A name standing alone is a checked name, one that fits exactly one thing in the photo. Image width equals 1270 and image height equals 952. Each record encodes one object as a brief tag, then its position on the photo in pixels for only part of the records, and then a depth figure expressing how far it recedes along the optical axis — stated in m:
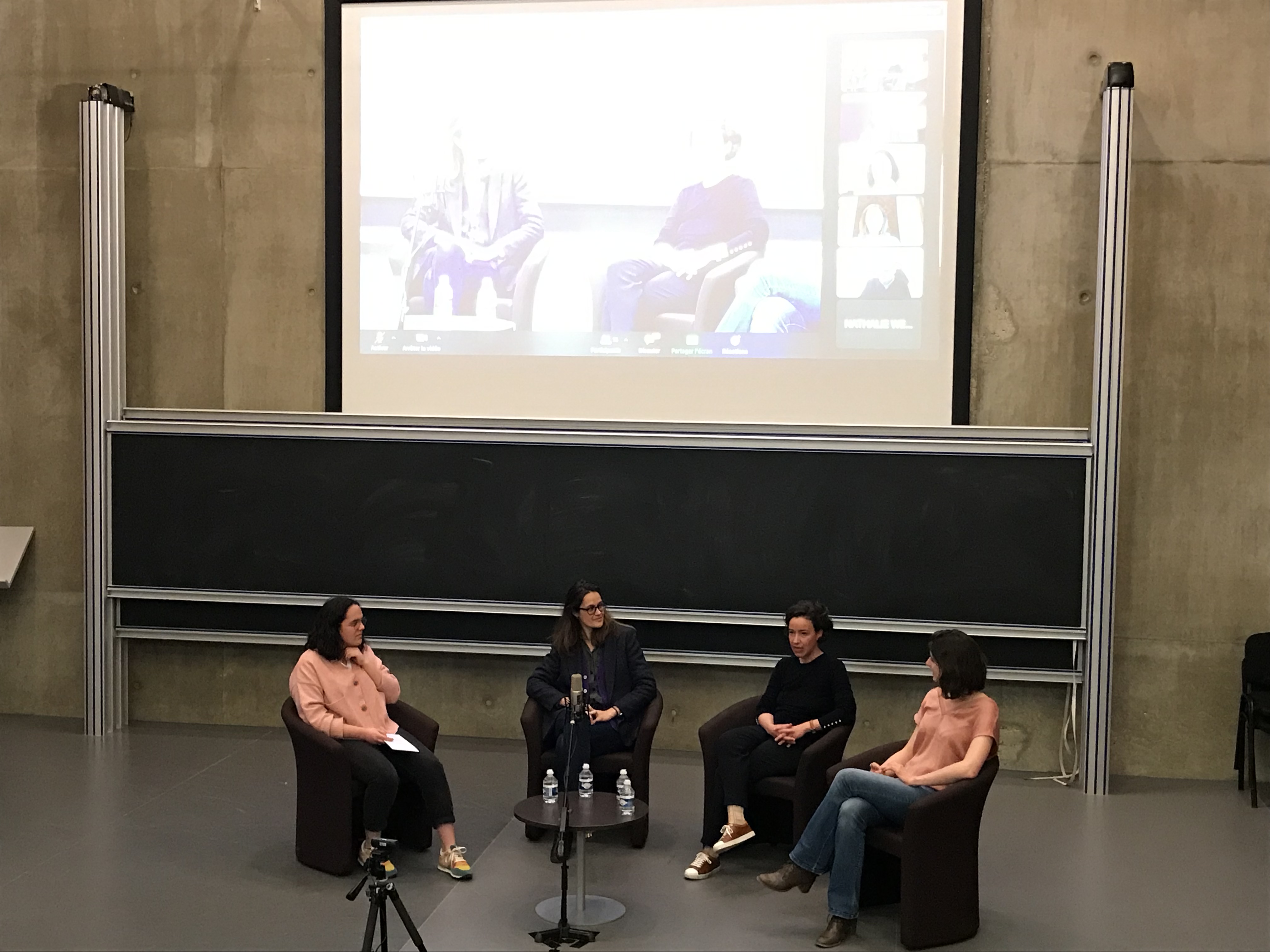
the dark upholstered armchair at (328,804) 4.73
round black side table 4.33
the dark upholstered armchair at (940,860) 4.13
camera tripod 3.38
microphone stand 4.07
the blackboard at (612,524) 6.07
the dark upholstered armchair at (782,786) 4.80
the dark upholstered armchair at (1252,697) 5.80
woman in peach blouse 4.21
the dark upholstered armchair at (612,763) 5.10
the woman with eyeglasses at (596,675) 5.20
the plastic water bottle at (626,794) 4.52
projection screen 6.27
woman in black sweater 4.94
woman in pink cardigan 4.75
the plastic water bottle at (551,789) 4.61
